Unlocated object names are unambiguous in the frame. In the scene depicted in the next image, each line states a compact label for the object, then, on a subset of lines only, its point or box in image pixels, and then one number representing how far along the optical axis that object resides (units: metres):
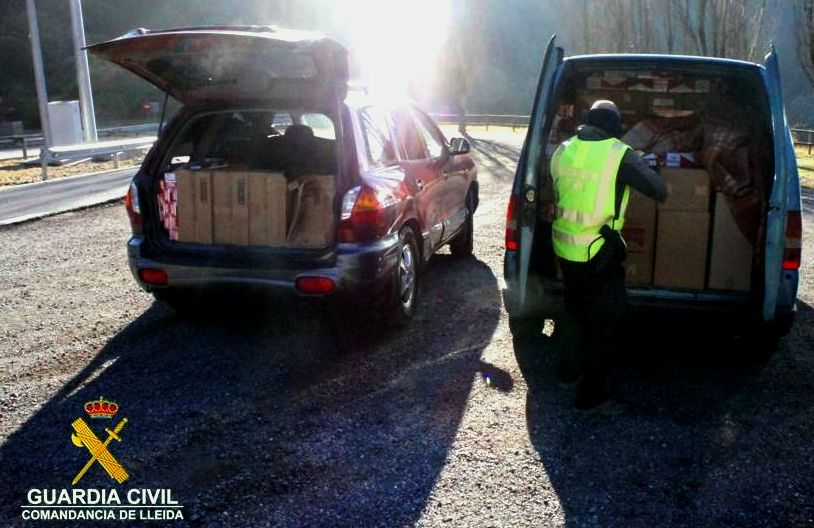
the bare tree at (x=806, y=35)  20.97
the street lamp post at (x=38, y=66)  19.95
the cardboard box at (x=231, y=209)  5.06
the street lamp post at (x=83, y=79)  21.11
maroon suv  4.70
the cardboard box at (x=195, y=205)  5.11
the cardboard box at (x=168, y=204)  5.18
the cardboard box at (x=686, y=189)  4.80
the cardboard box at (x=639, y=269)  4.94
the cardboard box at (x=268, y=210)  5.00
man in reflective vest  3.86
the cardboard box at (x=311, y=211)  5.06
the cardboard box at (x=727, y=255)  4.70
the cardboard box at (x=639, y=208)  4.90
